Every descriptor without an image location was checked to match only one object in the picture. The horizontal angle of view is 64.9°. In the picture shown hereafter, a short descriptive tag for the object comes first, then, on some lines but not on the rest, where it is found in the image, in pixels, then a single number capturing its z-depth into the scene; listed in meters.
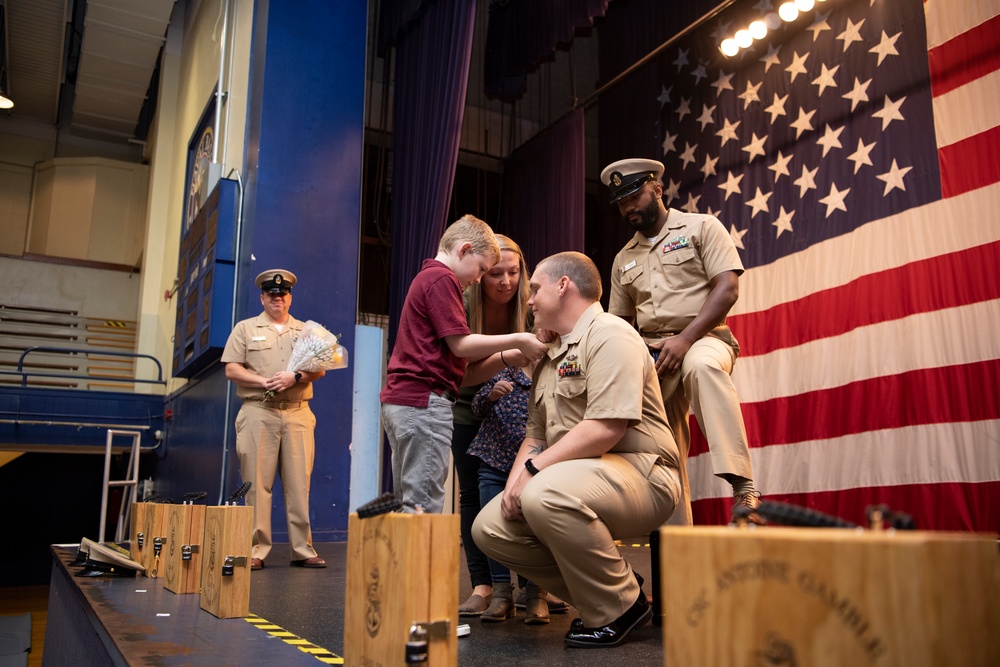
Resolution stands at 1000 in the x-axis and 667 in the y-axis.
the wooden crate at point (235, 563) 2.15
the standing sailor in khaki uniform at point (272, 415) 3.88
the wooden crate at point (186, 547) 2.52
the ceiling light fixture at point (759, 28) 5.06
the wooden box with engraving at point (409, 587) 1.19
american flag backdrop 4.09
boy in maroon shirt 2.20
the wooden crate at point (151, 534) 3.12
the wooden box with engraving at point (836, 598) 0.66
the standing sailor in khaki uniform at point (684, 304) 2.21
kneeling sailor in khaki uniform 1.74
